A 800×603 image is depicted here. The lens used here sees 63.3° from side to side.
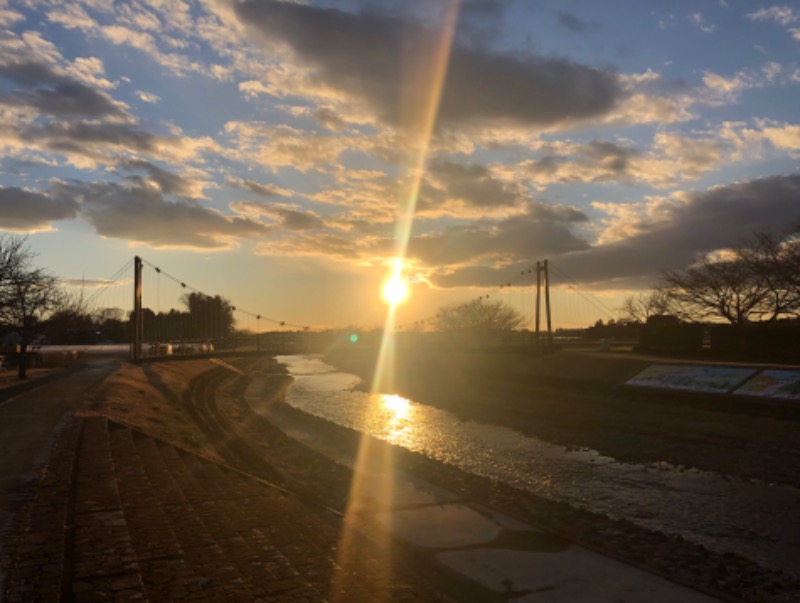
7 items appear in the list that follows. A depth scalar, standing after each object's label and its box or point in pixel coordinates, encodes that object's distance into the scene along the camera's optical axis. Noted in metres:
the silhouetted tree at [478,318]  137.25
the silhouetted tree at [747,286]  47.25
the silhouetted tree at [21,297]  33.59
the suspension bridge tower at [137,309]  49.31
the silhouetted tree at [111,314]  128.93
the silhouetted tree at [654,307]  83.81
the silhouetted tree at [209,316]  137.38
